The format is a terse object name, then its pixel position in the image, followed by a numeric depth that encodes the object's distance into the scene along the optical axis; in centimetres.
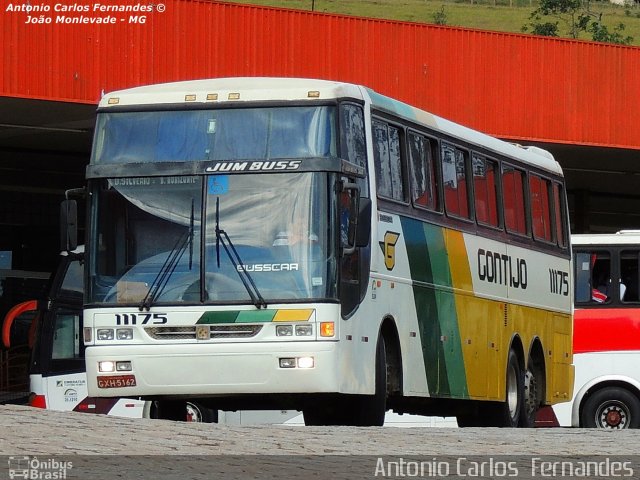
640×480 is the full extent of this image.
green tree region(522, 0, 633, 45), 8575
